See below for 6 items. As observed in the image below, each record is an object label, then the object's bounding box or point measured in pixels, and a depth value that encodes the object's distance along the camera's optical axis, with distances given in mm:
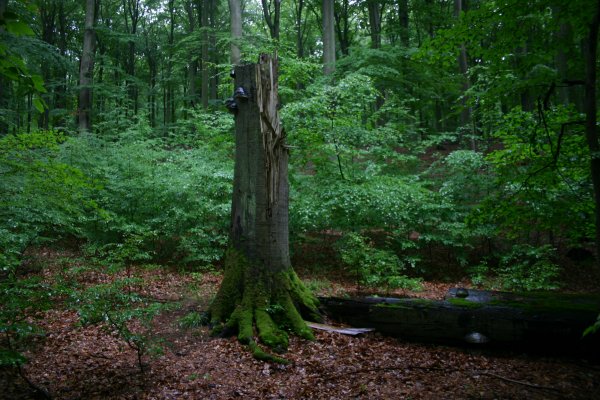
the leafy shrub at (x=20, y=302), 3549
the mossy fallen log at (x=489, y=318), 4559
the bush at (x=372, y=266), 8078
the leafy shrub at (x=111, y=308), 4242
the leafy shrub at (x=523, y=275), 7711
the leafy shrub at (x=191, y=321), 5680
